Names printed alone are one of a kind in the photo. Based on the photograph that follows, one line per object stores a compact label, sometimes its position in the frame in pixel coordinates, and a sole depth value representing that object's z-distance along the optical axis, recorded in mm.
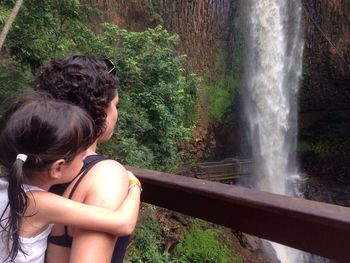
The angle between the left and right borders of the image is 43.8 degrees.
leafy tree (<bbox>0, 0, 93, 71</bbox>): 6105
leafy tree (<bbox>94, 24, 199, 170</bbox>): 6859
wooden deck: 10594
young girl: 867
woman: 899
